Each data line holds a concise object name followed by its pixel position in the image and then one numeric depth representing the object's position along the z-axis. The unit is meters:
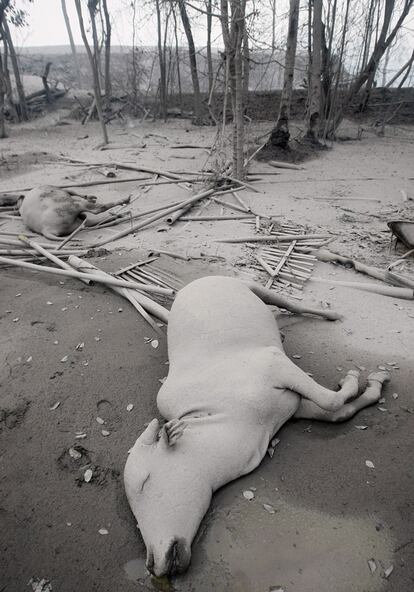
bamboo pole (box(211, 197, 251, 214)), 6.04
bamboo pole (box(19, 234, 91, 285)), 4.33
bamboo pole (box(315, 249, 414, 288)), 3.88
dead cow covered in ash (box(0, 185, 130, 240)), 5.41
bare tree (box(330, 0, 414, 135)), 11.05
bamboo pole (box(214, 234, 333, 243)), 4.85
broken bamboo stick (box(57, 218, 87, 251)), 4.93
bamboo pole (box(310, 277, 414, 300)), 3.70
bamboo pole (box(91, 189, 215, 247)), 5.12
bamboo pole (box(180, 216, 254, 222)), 5.70
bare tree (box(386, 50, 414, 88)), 12.39
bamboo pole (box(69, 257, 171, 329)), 3.54
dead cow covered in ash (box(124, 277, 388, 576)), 1.70
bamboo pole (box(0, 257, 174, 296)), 3.81
